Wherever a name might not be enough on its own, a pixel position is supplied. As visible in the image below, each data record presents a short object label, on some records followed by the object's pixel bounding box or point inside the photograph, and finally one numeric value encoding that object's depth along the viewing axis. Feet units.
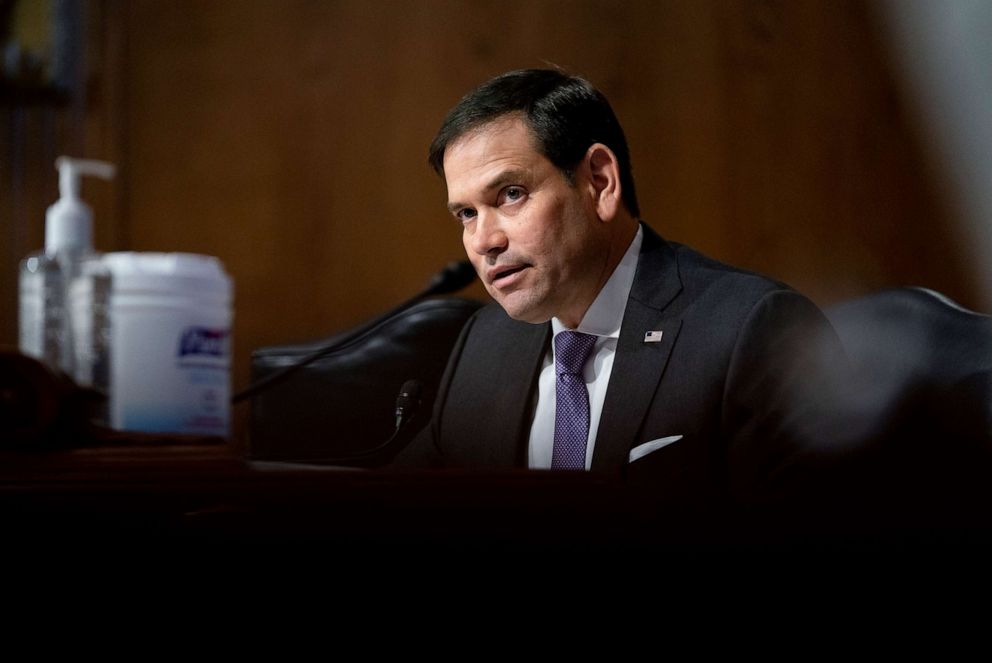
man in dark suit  10.93
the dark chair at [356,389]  11.41
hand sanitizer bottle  11.21
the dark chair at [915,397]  10.44
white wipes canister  11.10
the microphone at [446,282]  11.08
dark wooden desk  9.75
